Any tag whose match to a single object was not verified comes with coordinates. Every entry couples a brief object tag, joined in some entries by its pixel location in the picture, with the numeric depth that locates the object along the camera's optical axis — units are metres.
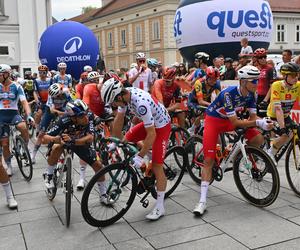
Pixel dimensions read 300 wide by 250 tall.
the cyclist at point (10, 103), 6.54
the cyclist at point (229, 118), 5.00
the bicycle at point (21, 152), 6.87
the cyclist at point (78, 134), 4.88
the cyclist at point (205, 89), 6.92
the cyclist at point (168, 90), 7.14
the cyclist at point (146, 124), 4.53
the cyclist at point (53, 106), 6.17
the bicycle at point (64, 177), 4.73
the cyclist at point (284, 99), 5.77
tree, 98.60
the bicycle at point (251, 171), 5.01
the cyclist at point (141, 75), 10.04
